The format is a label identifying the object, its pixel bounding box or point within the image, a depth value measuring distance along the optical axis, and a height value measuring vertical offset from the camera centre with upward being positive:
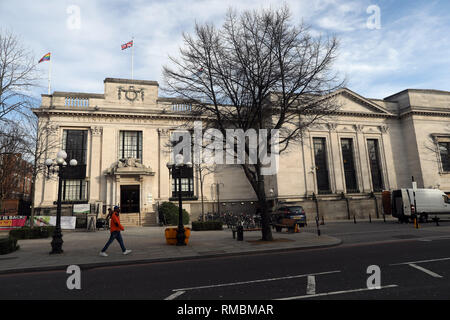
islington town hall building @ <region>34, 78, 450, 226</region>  28.22 +5.18
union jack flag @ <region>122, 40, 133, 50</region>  29.42 +17.76
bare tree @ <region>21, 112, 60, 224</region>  20.02 +5.44
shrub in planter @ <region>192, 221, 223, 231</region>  21.27 -1.71
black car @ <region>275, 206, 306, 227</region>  21.11 -1.11
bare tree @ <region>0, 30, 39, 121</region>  12.90 +6.38
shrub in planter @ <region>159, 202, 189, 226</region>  26.11 -0.71
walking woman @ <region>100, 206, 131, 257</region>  10.67 -0.79
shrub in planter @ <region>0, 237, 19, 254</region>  11.70 -1.41
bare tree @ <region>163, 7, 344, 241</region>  13.83 +6.89
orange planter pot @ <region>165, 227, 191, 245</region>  13.45 -1.52
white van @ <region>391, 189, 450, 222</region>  22.62 -0.83
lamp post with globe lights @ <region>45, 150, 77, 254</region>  11.55 -0.82
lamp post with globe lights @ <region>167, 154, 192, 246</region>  13.17 +0.89
